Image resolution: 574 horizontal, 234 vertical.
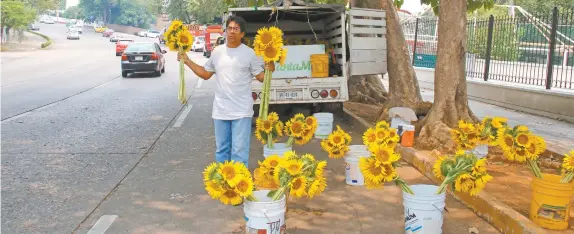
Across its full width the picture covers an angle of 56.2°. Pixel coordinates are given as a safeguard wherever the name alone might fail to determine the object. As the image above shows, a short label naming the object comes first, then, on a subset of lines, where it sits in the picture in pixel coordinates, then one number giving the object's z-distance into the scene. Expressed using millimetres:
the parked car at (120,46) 38719
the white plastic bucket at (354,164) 5922
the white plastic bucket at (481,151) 6710
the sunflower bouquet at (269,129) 5922
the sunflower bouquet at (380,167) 4164
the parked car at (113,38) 69100
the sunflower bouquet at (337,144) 5734
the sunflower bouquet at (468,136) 5492
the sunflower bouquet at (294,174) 4094
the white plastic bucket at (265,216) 3979
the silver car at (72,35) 70250
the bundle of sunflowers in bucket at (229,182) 3926
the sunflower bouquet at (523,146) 4617
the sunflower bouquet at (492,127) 5273
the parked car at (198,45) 49041
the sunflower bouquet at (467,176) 4184
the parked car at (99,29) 95438
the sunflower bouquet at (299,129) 6250
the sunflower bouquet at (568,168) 4215
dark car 21844
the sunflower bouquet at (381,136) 4917
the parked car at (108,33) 81438
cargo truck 9352
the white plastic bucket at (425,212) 4180
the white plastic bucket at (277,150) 6156
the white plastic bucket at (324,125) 8633
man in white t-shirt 5098
